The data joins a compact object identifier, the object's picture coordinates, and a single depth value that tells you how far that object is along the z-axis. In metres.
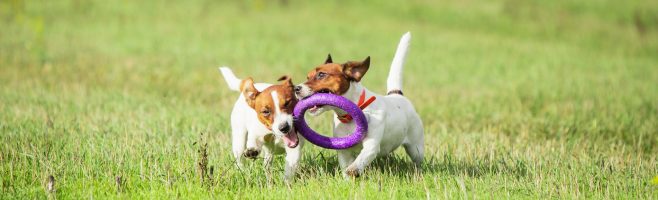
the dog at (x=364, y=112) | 12.27
